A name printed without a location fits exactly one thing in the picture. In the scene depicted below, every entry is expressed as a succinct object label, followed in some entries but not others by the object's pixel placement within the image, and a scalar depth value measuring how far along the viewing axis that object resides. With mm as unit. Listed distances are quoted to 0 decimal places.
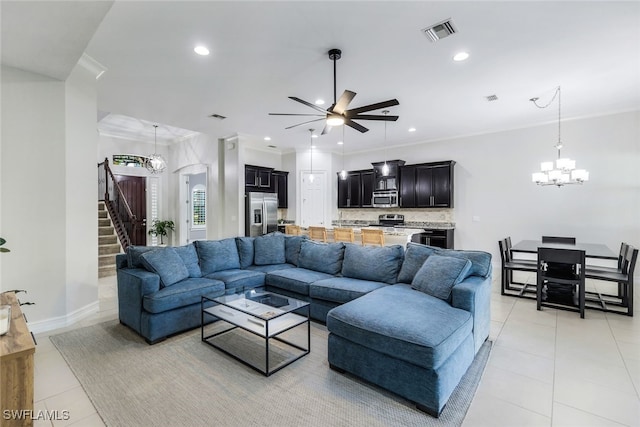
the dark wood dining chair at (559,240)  4841
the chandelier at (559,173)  4353
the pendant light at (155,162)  7712
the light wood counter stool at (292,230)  6400
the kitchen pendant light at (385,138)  5218
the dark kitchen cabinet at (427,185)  6828
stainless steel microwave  7605
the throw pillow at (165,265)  3146
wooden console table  1516
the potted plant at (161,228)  8742
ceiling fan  3154
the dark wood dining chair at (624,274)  3485
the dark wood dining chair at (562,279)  3568
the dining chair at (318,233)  5798
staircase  5746
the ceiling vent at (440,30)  2752
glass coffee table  2504
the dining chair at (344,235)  5352
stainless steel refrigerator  7344
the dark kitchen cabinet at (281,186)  8312
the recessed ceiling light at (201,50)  3145
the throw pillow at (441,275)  2663
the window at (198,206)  9250
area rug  1875
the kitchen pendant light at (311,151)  7266
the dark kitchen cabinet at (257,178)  7418
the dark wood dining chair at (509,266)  4332
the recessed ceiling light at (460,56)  3279
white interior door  8531
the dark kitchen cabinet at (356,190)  8117
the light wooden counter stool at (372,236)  5109
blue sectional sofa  2002
